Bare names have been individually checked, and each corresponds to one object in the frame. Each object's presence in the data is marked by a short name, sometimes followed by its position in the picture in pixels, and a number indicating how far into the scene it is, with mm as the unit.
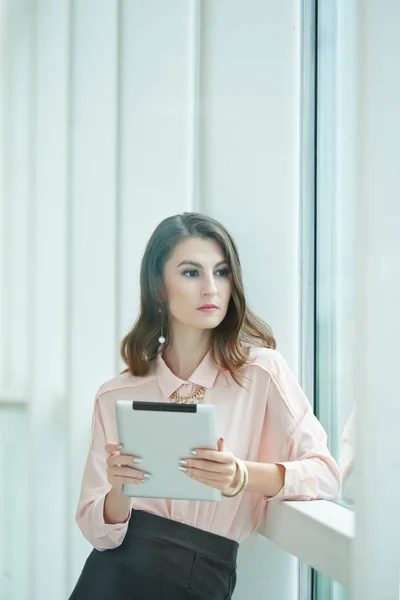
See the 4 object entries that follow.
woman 3616
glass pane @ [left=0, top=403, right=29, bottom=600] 4293
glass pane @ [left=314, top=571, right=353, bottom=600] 3749
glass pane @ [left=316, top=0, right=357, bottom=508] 3764
